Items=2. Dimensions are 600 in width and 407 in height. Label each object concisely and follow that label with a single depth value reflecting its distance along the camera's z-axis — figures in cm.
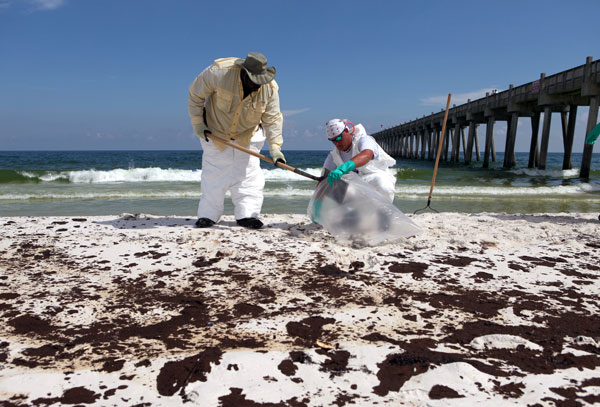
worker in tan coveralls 365
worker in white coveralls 373
